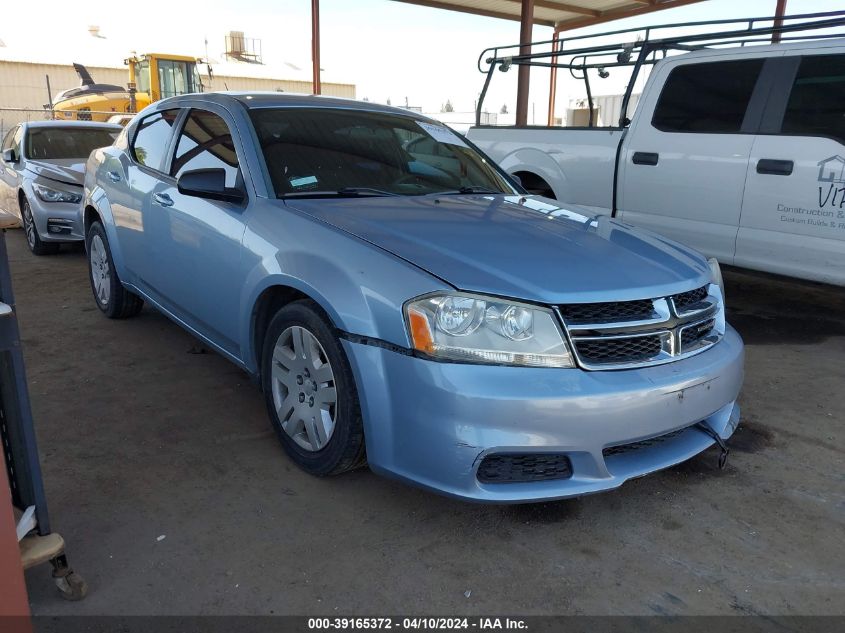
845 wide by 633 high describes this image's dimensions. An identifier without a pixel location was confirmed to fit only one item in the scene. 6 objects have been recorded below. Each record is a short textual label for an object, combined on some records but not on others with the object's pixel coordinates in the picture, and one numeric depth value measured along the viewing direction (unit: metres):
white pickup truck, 4.61
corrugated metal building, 33.12
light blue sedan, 2.37
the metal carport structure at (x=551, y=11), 13.59
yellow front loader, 18.81
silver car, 7.39
